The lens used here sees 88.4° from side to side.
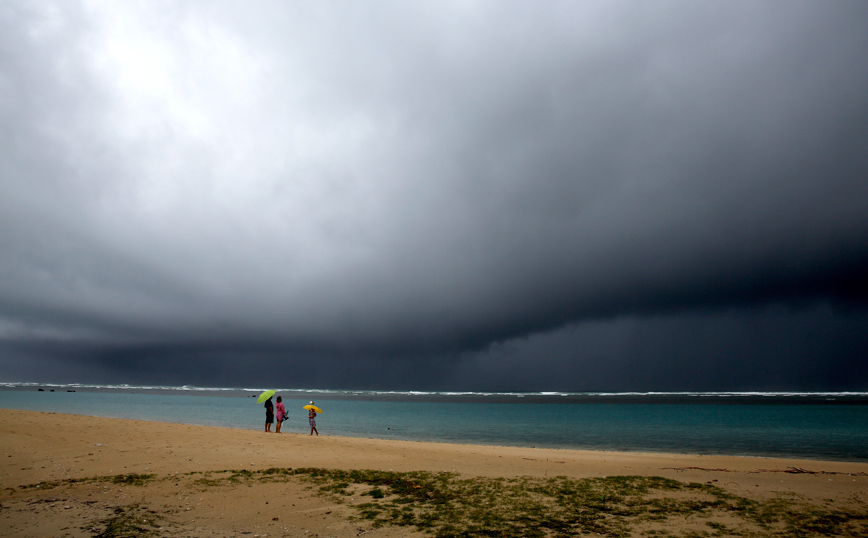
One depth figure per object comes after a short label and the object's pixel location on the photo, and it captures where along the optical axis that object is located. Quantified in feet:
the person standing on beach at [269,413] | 95.94
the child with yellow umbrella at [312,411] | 96.85
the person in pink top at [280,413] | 93.43
